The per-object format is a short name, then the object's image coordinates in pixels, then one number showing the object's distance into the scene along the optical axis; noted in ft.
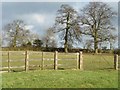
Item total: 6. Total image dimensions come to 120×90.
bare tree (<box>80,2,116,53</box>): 147.49
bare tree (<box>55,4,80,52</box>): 159.27
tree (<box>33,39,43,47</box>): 190.38
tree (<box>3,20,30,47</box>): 177.76
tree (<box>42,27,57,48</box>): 190.22
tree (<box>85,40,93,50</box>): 151.62
